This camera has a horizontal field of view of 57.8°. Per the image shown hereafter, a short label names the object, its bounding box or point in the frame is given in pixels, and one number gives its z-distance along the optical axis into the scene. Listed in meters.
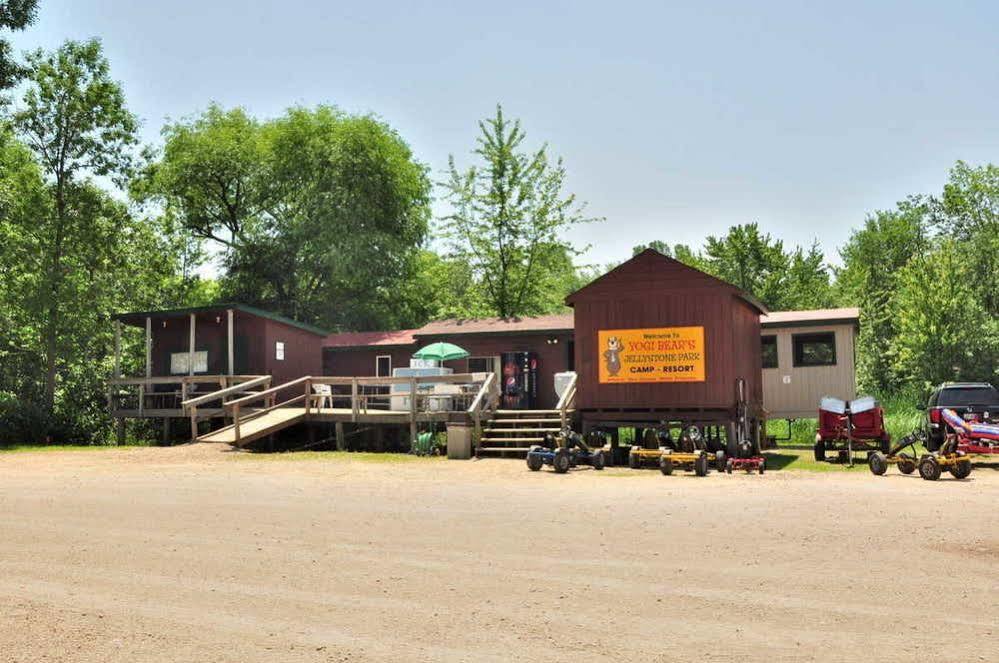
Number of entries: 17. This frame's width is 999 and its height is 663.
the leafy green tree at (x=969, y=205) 50.28
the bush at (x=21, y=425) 26.80
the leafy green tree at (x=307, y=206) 41.75
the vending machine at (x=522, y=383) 28.47
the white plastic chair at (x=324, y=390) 26.59
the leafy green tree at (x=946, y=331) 37.62
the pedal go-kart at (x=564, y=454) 17.14
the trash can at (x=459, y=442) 19.89
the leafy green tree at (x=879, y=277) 45.88
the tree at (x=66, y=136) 30.03
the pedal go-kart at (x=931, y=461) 15.10
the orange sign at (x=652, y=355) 20.20
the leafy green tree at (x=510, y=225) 41.12
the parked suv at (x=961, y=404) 19.52
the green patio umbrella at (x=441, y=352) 25.84
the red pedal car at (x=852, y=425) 19.92
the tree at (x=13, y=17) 24.98
